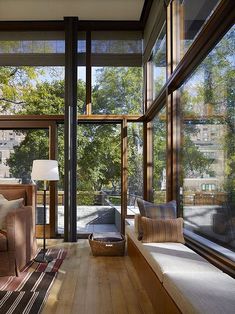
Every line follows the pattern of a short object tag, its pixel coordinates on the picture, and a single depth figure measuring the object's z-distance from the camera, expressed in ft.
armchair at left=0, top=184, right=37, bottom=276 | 8.47
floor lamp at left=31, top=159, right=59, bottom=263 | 10.13
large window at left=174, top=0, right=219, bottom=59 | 6.99
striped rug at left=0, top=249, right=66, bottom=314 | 6.34
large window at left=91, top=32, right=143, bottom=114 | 14.05
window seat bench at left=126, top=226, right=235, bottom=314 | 4.20
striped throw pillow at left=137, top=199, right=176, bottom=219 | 8.23
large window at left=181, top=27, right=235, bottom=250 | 5.96
